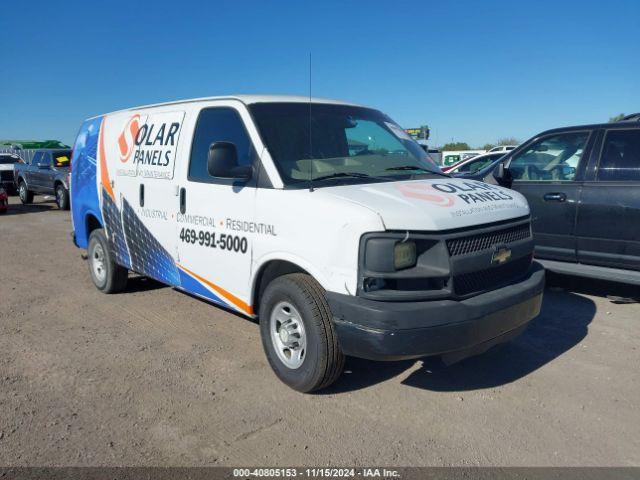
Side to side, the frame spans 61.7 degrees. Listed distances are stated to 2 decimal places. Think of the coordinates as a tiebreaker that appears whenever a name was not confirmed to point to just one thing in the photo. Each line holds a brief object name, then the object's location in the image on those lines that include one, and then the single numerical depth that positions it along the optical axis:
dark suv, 5.29
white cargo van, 3.22
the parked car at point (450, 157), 30.35
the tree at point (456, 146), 62.16
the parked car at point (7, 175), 21.75
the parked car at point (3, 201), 16.43
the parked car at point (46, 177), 16.91
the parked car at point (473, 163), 12.70
